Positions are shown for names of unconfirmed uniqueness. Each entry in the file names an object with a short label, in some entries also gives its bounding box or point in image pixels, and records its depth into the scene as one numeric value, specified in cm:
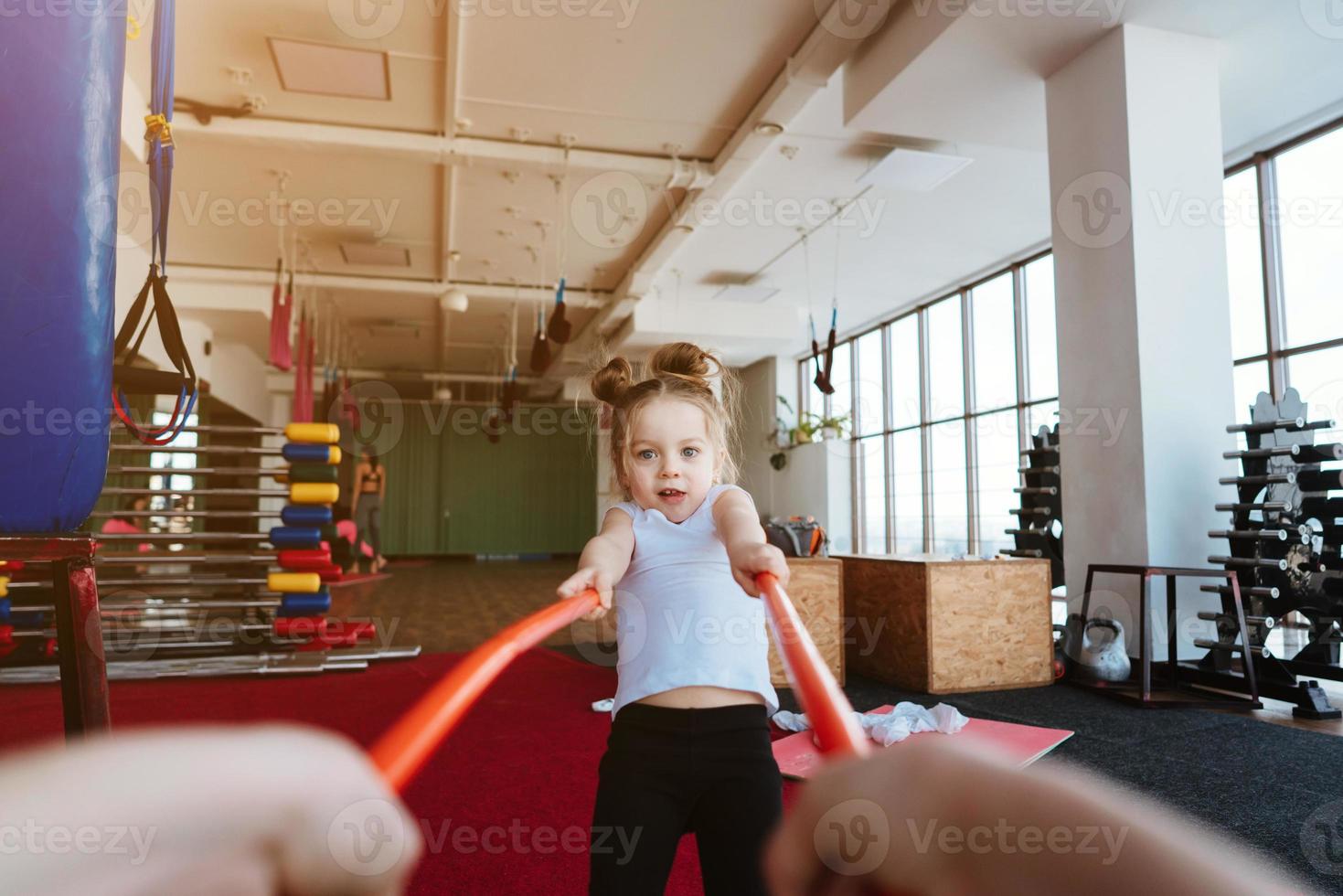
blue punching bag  148
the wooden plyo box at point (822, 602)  418
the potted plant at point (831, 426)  1102
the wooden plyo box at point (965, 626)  411
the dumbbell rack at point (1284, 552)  372
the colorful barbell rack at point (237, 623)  452
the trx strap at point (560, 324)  682
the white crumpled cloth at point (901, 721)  289
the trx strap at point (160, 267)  195
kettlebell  408
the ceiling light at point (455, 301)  899
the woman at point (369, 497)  1120
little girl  120
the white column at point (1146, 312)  419
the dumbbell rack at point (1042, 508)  566
